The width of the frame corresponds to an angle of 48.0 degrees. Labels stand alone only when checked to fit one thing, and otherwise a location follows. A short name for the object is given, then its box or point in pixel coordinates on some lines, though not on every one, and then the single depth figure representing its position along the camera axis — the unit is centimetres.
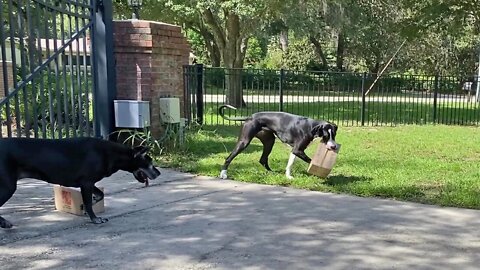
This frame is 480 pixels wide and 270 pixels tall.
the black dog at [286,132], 665
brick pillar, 810
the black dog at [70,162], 450
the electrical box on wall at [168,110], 856
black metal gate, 596
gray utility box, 796
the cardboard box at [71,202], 518
